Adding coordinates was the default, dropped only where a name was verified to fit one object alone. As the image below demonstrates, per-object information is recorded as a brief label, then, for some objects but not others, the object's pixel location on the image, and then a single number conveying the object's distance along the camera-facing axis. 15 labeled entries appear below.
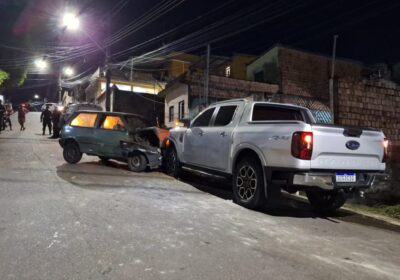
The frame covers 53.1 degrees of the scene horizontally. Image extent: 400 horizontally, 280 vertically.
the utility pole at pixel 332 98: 9.81
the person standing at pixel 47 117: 23.28
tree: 30.94
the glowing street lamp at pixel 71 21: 21.23
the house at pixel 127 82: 39.91
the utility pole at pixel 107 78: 23.10
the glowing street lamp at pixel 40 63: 40.47
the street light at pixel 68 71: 61.25
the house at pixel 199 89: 23.42
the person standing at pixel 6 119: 26.35
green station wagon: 11.32
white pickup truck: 6.19
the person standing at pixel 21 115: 27.36
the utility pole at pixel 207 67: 18.18
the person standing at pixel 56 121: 21.83
